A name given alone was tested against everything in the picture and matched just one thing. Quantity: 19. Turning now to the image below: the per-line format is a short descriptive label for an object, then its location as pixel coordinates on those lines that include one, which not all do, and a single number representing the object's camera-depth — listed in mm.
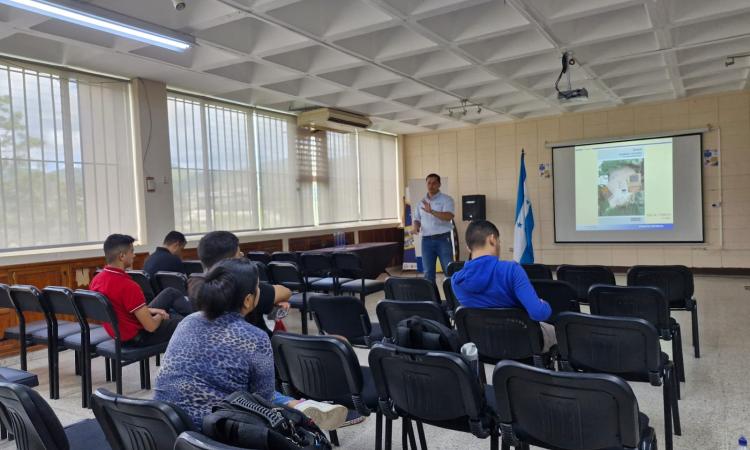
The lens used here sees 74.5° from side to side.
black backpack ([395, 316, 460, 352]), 2088
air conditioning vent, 7934
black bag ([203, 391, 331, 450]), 1194
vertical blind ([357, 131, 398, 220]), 10031
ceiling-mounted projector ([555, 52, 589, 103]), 5531
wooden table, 6875
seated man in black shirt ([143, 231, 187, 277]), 4535
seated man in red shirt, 3248
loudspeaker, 9734
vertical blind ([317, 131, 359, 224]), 9031
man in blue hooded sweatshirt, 2557
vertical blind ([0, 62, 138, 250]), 4910
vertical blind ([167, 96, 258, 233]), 6602
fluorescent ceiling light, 3580
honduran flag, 8617
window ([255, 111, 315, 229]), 7871
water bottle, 1926
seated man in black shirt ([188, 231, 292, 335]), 2359
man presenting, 5906
